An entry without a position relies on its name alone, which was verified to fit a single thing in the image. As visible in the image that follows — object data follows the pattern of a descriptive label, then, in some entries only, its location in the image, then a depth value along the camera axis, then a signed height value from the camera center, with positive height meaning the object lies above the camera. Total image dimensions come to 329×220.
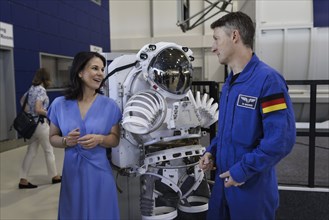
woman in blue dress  1.86 -0.31
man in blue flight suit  1.33 -0.17
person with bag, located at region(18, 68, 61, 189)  4.10 -0.40
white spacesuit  2.15 -0.23
